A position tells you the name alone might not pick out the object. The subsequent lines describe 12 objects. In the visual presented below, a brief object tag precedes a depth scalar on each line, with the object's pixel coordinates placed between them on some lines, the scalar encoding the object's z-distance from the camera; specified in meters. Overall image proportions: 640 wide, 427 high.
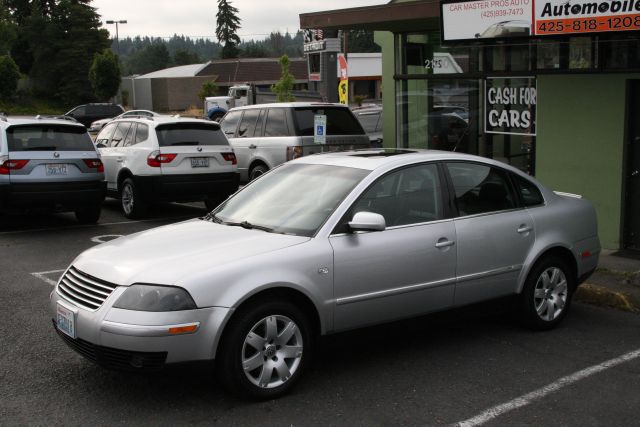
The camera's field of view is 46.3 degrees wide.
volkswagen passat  4.59
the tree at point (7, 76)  48.41
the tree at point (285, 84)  19.25
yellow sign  15.33
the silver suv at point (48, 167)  11.05
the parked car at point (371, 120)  19.03
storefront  8.96
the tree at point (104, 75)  52.00
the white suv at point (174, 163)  12.13
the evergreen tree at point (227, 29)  105.00
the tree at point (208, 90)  57.22
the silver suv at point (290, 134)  12.84
